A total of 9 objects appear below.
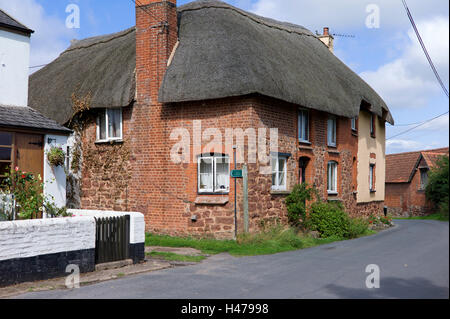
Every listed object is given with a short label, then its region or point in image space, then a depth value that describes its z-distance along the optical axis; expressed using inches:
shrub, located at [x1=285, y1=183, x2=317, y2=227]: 646.5
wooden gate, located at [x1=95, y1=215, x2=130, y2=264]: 401.1
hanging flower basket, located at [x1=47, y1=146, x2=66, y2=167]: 502.9
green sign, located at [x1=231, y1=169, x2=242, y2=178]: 566.6
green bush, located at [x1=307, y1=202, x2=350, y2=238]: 652.7
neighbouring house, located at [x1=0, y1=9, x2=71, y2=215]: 475.5
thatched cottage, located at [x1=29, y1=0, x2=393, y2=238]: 595.8
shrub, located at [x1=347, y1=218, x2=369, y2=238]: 664.4
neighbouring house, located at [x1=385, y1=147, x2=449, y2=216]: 783.0
